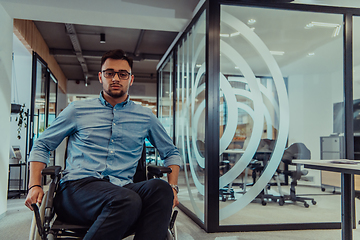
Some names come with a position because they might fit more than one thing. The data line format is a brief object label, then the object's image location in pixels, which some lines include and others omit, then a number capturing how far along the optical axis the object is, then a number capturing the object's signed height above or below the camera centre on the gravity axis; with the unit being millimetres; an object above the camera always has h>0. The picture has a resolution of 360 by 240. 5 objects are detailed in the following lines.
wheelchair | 1398 -433
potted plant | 4941 +149
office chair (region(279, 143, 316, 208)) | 3086 -351
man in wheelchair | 1370 -188
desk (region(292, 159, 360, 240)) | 1922 -383
